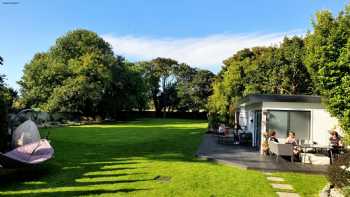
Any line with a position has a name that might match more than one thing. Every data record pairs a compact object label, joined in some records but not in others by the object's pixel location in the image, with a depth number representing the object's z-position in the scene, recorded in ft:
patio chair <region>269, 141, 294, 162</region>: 39.99
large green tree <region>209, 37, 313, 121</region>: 95.66
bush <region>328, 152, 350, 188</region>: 21.35
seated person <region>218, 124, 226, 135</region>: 69.97
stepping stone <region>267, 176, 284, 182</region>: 29.76
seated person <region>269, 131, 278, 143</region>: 44.47
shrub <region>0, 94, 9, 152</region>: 43.45
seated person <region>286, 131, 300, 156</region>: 41.37
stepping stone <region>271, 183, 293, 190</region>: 27.04
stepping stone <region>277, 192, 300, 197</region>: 24.59
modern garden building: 46.83
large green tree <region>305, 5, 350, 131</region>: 41.96
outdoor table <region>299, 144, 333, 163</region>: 40.50
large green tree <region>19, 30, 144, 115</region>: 128.67
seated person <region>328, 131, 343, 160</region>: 39.88
